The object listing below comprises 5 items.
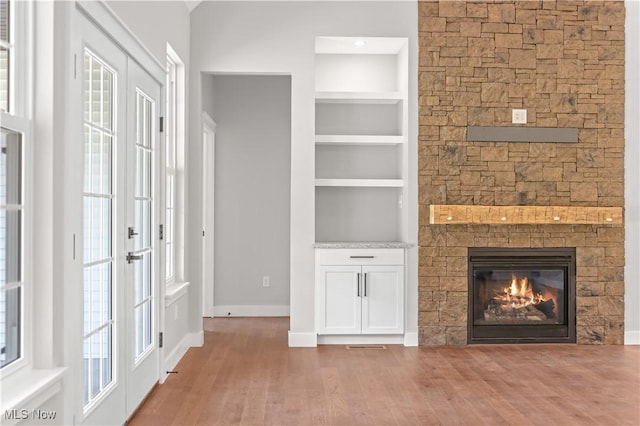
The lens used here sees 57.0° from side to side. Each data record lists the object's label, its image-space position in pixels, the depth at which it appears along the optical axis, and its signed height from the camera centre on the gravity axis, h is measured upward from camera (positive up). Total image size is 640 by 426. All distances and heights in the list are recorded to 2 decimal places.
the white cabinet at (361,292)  5.25 -0.75
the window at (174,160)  4.89 +0.41
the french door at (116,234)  2.80 -0.14
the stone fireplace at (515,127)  5.30 +0.68
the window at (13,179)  2.11 +0.10
